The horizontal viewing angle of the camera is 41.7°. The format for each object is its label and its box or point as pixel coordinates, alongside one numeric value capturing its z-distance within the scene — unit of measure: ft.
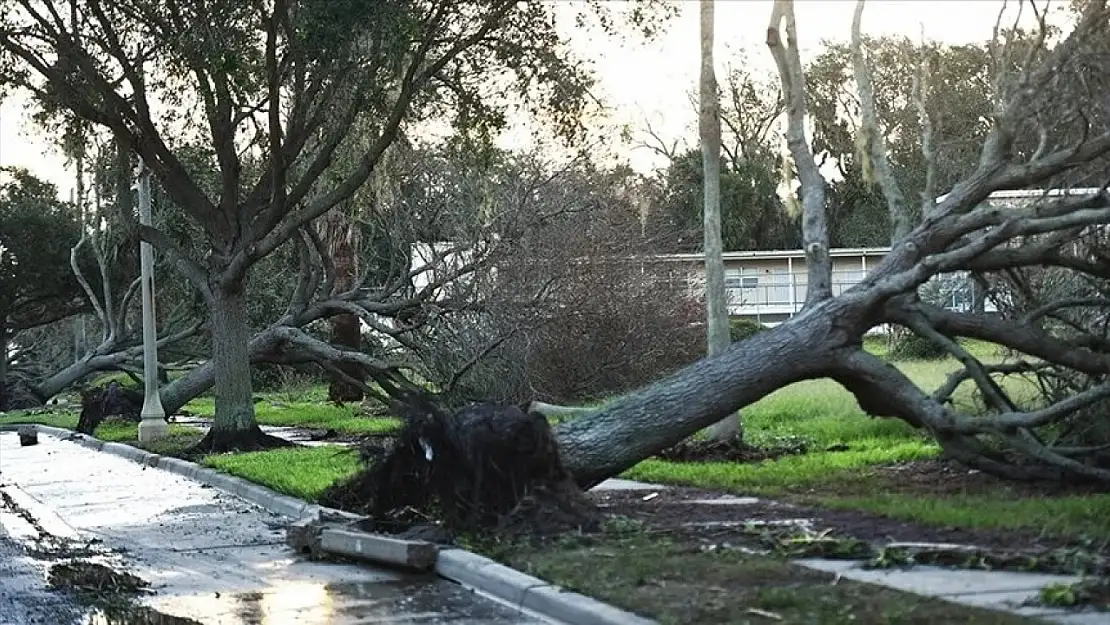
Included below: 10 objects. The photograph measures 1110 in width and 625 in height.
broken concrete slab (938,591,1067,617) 25.40
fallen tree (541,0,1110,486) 43.91
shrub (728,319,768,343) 113.34
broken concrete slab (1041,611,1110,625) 24.43
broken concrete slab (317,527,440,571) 36.24
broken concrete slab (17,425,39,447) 101.45
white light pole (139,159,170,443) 87.51
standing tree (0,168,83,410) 167.32
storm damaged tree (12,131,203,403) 107.04
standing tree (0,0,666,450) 61.26
